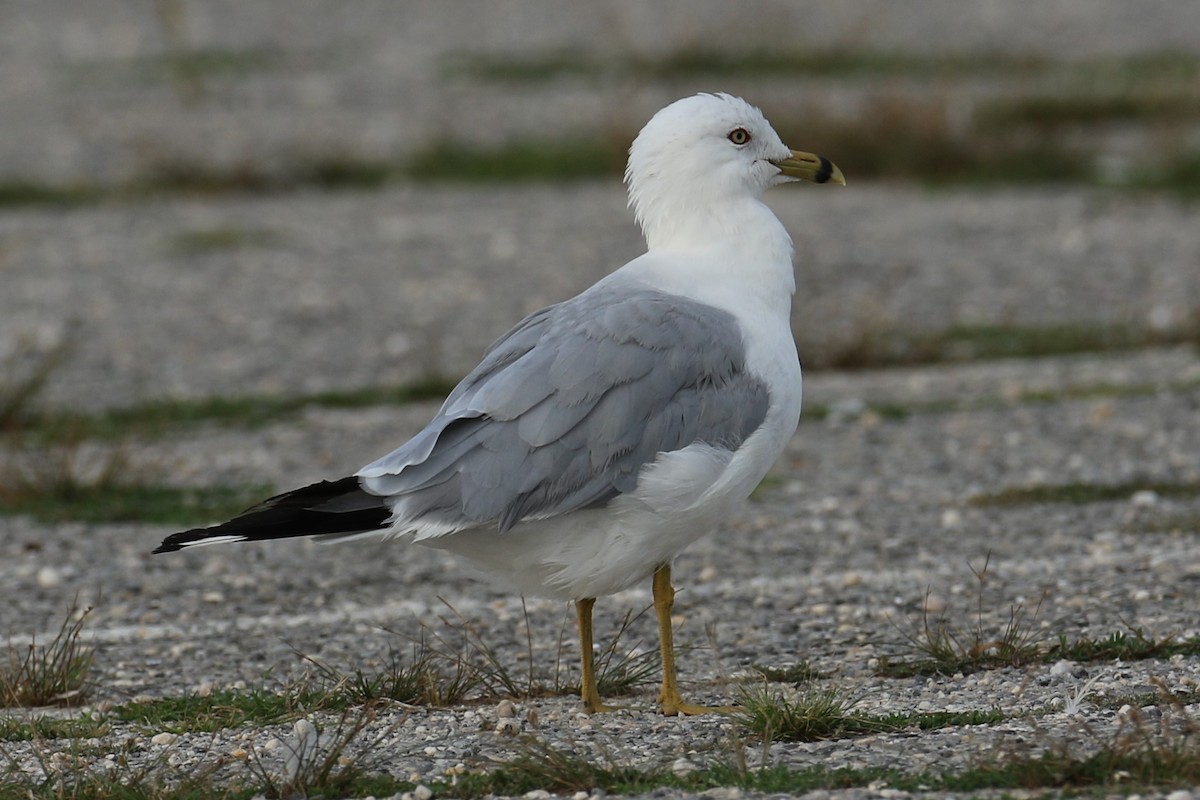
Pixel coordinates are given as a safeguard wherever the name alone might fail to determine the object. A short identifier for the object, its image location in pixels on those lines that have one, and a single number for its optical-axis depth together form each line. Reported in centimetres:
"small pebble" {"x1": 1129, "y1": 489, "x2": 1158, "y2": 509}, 1555
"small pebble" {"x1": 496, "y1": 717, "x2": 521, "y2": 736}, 976
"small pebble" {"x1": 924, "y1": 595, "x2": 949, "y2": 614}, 1287
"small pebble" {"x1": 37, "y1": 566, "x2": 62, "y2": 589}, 1463
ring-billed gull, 1014
